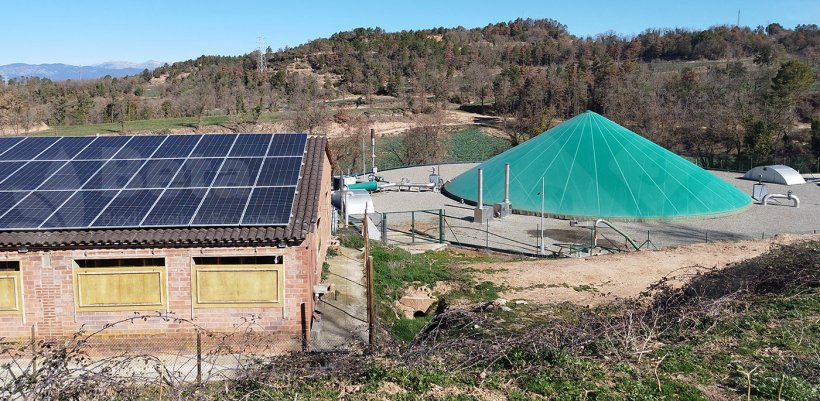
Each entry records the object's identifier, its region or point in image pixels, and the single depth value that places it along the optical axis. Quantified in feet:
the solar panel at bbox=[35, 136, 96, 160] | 56.39
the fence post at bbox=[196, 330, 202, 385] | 33.88
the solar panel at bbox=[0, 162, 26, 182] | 52.52
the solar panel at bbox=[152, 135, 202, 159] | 56.70
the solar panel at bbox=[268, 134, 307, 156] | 56.75
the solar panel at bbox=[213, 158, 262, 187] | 51.04
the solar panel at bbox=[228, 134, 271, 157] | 56.85
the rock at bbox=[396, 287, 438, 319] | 62.18
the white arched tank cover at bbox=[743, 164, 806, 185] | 140.26
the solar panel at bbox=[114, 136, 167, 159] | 56.49
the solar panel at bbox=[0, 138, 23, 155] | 58.85
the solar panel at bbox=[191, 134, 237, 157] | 57.11
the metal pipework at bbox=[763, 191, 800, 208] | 116.26
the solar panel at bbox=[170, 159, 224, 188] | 50.96
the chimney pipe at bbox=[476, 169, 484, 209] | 104.99
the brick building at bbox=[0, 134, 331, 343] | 44.73
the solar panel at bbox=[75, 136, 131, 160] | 56.37
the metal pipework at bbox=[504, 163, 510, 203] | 109.40
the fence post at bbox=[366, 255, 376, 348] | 40.32
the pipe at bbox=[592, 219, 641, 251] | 86.41
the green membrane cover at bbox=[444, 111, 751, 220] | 107.45
